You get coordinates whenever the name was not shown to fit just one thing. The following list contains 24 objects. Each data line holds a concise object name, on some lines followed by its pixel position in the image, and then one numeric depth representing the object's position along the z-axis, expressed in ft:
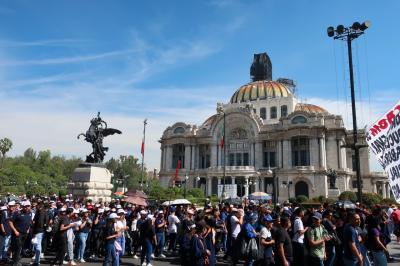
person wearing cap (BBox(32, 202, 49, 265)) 34.86
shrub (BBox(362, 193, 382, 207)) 120.24
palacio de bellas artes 204.33
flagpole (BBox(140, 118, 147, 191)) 136.87
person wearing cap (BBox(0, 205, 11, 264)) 35.05
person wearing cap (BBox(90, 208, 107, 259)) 41.78
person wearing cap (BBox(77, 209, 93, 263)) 38.45
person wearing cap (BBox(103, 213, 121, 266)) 30.07
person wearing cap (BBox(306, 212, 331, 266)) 26.08
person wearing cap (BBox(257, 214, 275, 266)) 26.73
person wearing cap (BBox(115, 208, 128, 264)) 31.37
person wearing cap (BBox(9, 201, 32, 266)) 33.78
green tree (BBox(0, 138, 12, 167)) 265.13
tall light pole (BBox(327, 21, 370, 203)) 60.08
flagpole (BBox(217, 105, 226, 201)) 237.04
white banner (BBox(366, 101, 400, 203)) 24.84
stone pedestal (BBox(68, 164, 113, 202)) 79.51
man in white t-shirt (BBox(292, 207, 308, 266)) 28.40
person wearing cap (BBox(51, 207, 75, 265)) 33.27
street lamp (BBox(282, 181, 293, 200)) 202.10
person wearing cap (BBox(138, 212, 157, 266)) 36.50
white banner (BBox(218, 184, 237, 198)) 156.15
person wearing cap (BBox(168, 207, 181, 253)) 48.40
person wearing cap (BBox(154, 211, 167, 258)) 42.98
